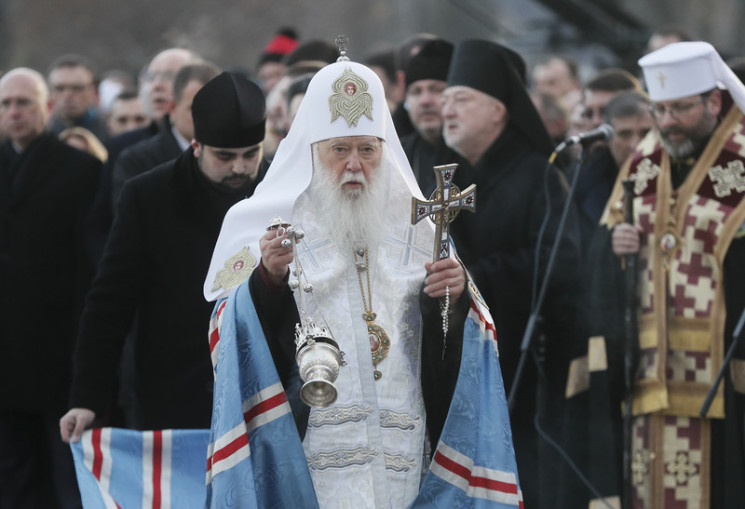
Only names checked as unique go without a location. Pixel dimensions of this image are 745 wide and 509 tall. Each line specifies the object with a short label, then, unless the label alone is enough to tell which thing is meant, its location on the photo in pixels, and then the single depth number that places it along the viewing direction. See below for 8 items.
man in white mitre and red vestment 14.64
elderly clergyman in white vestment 10.68
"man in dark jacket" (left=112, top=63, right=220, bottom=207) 16.41
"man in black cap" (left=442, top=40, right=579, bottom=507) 15.23
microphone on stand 14.61
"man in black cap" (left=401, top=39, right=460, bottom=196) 17.22
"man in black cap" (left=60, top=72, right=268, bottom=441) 13.29
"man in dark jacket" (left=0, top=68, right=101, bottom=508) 17.08
